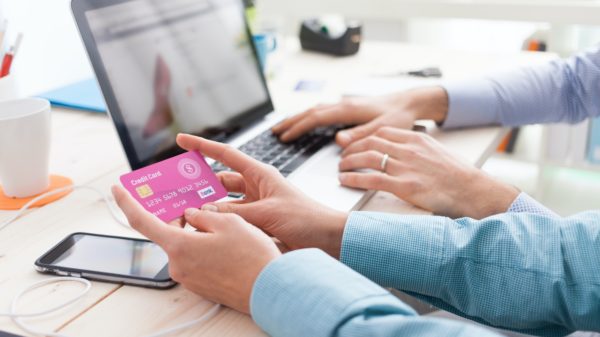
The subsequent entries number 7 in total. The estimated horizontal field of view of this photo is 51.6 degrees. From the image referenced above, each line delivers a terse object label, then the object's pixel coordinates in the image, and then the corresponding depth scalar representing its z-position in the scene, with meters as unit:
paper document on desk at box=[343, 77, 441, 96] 1.30
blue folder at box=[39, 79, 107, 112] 1.27
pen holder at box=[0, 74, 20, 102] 0.99
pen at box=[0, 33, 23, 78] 1.01
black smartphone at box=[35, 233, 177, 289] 0.69
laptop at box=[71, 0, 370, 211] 0.89
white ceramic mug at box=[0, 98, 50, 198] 0.84
